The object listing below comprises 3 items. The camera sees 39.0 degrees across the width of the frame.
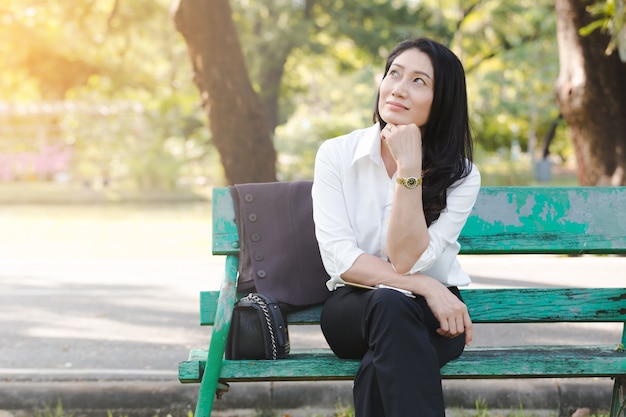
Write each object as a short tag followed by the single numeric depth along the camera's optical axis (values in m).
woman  3.14
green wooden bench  3.53
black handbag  3.35
